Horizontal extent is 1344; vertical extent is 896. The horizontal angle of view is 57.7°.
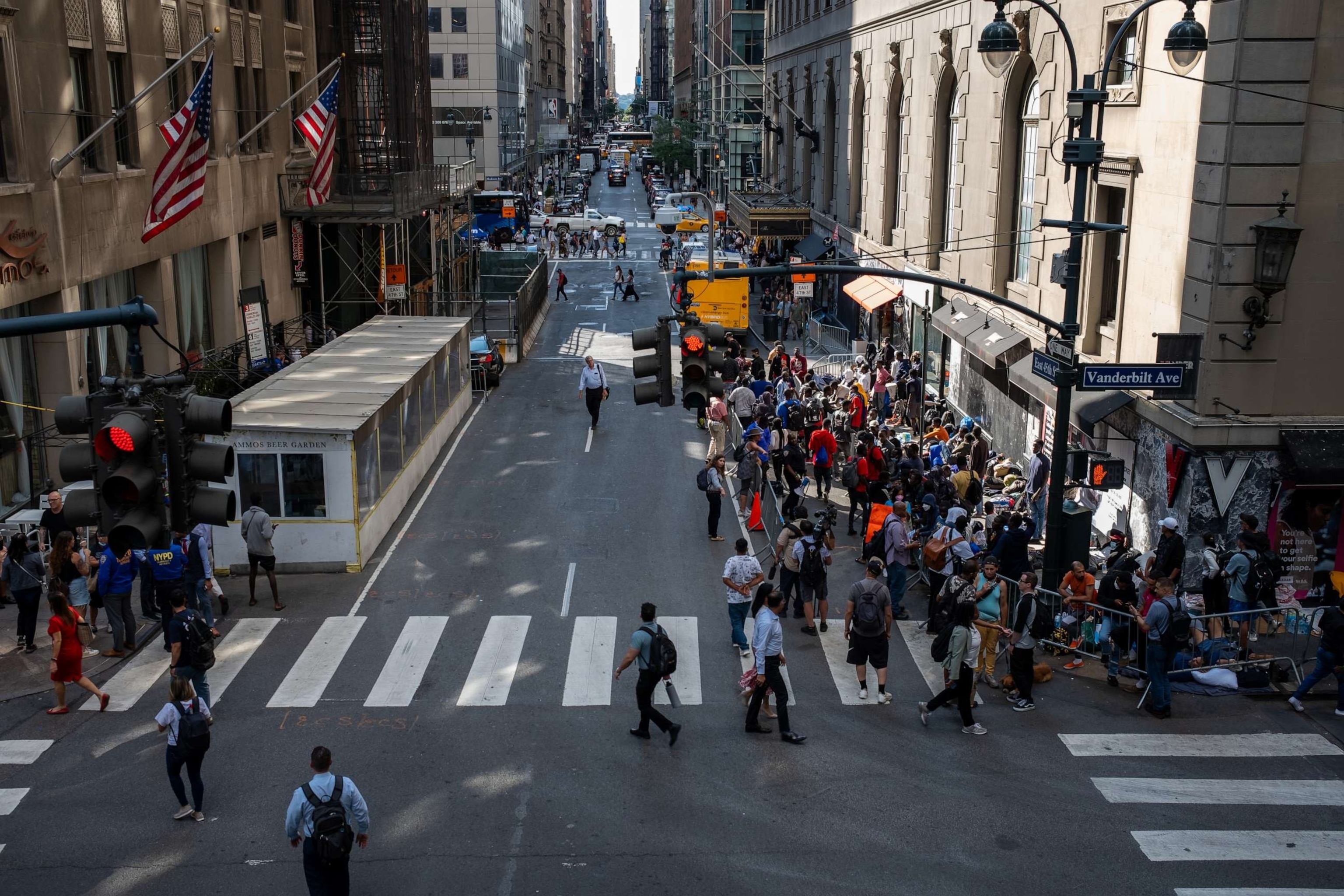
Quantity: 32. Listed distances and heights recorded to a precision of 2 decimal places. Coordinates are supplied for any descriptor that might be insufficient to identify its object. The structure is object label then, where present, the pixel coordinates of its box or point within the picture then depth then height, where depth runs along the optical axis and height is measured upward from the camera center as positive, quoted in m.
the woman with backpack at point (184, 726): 10.79 -4.85
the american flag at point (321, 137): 24.25 +0.58
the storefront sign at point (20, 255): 19.08 -1.43
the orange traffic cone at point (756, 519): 21.39 -6.04
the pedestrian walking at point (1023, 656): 13.88 -5.41
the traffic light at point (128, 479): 6.53 -1.65
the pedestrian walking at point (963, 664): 13.02 -5.17
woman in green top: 14.23 -4.96
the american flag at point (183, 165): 18.44 +0.00
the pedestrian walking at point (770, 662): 12.71 -5.03
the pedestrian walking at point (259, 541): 16.86 -5.07
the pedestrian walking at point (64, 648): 13.26 -5.16
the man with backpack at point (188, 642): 12.45 -4.76
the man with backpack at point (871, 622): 13.73 -4.98
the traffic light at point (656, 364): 13.56 -2.15
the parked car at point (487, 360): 33.97 -5.29
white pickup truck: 79.69 -3.60
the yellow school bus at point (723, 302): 39.66 -4.29
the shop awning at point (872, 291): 32.22 -3.31
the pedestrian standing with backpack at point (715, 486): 20.12 -5.12
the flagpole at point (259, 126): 26.91 +0.87
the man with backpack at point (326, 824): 8.98 -4.81
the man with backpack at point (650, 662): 12.67 -5.01
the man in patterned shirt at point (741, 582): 15.21 -5.04
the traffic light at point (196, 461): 6.77 -1.65
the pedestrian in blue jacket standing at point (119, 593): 14.96 -5.16
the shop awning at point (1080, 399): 17.97 -3.49
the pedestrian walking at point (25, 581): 15.11 -5.06
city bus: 73.25 -2.60
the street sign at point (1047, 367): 15.59 -2.49
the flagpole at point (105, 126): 18.38 +0.61
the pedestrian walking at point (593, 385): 28.33 -4.95
